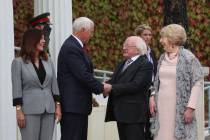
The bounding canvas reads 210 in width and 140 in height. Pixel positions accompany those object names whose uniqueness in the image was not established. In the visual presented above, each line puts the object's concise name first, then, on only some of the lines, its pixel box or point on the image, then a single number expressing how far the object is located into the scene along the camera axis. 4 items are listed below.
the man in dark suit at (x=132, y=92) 11.73
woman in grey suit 10.68
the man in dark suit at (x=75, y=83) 11.49
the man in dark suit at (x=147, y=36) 13.30
